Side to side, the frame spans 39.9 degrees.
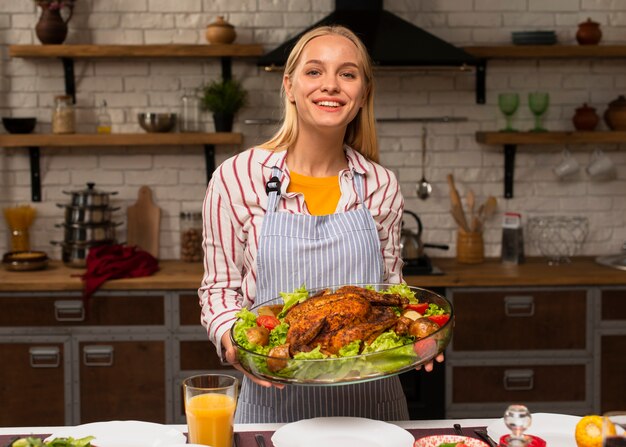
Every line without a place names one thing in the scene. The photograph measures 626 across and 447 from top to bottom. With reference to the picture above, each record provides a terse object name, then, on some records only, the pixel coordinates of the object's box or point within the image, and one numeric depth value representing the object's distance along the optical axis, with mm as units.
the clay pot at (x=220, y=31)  4301
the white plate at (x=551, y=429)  1760
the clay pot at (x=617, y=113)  4422
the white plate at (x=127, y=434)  1736
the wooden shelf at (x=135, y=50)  4242
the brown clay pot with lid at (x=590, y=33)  4371
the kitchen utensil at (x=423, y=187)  4484
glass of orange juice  1665
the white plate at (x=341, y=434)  1731
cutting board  4535
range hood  3906
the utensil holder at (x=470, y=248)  4383
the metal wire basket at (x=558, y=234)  4496
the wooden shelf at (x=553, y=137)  4336
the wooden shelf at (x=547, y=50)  4316
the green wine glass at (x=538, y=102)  4355
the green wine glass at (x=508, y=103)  4340
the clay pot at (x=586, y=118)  4430
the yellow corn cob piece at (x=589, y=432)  1578
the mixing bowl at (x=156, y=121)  4328
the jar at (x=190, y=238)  4430
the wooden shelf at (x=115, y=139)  4277
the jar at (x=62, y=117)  4340
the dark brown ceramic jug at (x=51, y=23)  4273
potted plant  4312
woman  2188
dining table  1837
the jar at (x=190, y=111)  4461
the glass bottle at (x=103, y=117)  4438
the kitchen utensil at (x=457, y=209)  4453
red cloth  3893
